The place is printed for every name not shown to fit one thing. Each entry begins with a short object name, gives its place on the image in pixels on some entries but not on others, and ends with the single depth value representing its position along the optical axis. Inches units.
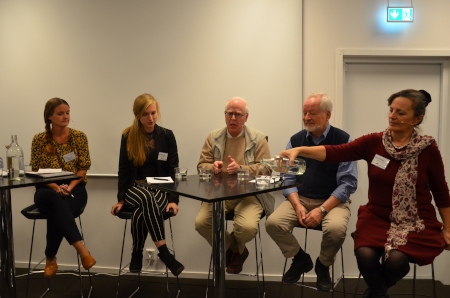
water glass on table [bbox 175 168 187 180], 113.3
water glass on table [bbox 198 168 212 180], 110.3
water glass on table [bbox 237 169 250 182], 106.6
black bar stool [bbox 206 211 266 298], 130.6
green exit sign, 148.8
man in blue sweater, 116.6
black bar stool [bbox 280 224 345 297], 149.9
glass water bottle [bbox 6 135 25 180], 116.3
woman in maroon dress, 98.2
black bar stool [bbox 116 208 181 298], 129.7
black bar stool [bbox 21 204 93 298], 131.7
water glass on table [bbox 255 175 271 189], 95.4
